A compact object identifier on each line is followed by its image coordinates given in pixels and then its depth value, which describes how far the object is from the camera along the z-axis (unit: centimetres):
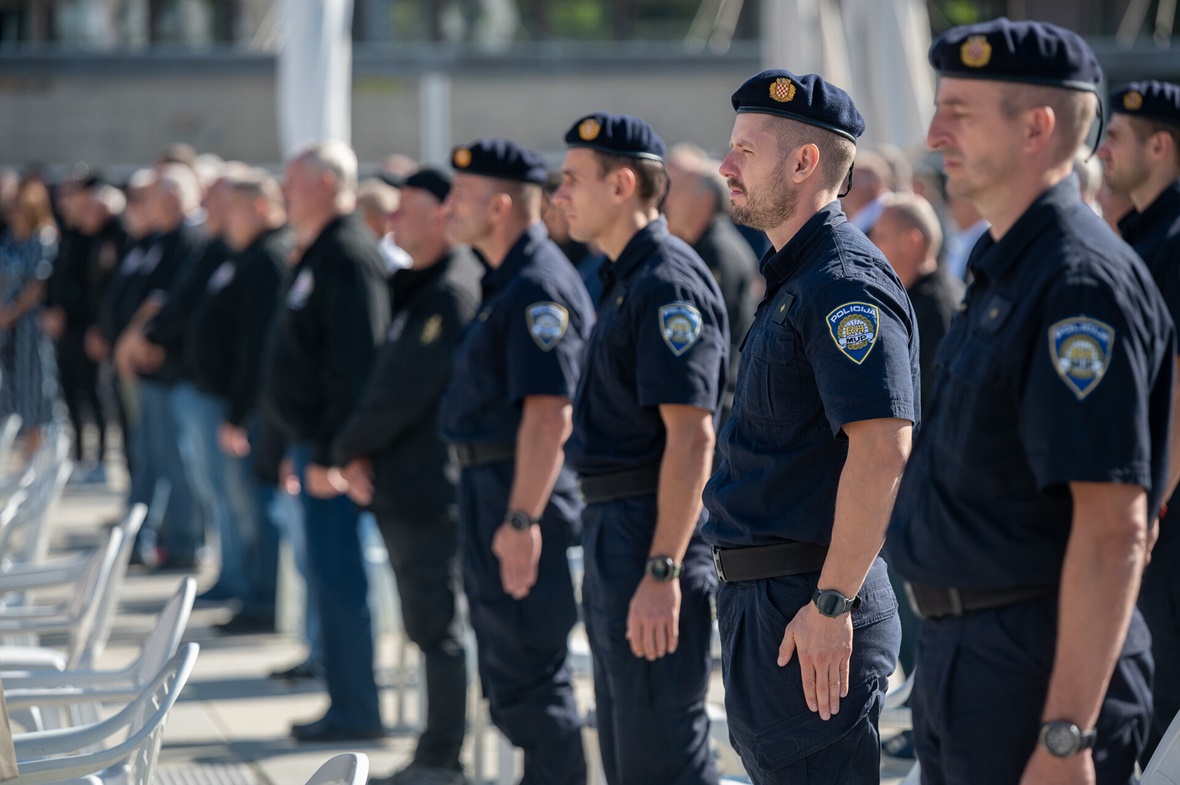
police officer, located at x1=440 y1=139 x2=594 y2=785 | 872
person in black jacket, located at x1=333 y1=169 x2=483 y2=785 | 1035
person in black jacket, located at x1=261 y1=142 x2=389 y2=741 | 1161
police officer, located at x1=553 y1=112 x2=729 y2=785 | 736
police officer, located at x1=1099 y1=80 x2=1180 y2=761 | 741
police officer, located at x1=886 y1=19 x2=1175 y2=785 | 445
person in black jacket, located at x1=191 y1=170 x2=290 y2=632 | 1527
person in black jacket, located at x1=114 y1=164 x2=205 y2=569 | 1834
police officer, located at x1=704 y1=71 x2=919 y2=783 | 548
